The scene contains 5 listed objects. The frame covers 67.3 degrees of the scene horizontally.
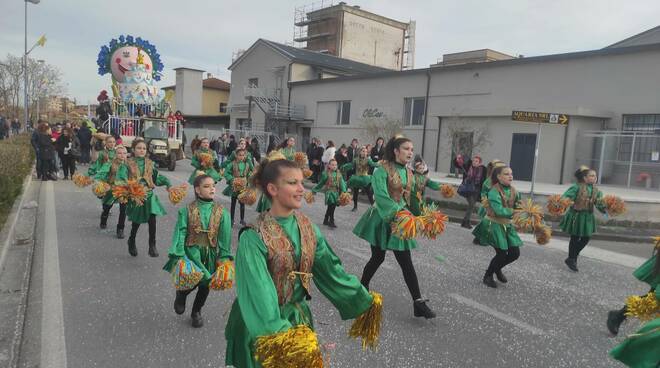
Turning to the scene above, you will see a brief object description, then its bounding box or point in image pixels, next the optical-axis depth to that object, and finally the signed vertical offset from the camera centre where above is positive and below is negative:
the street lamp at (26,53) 29.23 +3.72
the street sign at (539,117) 12.27 +0.81
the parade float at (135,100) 21.45 +0.99
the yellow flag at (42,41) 30.69 +4.65
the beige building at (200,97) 49.05 +3.19
